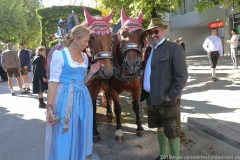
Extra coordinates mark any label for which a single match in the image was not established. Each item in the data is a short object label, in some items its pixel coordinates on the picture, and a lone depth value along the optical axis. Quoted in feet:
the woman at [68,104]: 8.14
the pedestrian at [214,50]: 28.25
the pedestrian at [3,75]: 50.08
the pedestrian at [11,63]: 31.01
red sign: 65.51
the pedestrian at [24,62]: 34.22
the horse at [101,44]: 10.90
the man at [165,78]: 8.94
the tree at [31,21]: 131.13
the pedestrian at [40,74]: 23.30
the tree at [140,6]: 34.01
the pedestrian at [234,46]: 35.76
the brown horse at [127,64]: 11.86
